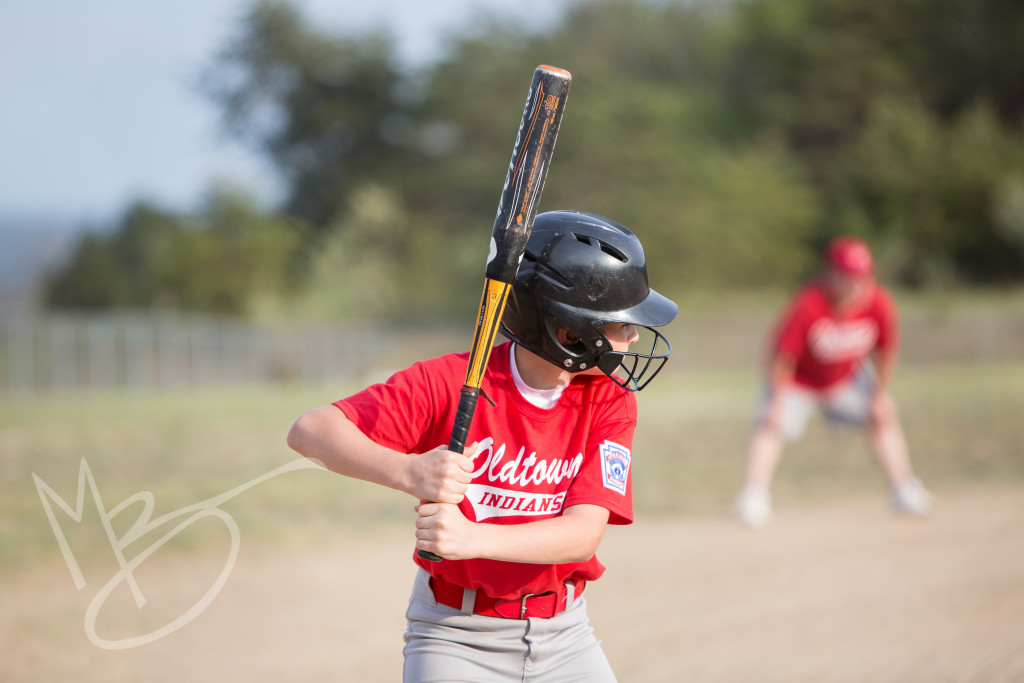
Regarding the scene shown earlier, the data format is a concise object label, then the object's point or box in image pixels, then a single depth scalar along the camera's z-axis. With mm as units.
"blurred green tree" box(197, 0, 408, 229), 64125
